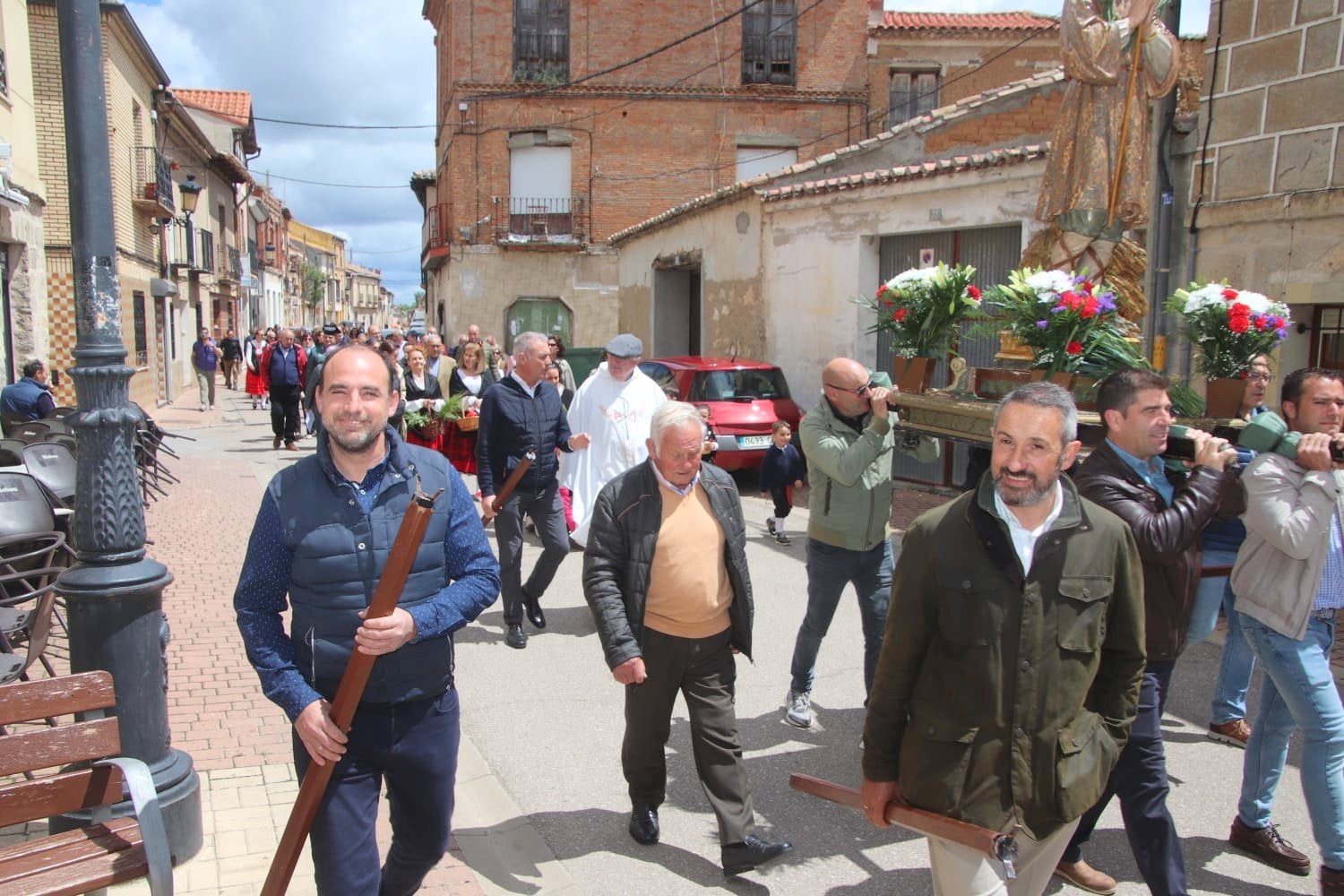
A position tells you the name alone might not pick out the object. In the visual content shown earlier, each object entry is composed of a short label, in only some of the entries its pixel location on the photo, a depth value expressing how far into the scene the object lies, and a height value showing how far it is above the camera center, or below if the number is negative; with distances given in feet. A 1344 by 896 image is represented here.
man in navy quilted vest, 8.88 -2.65
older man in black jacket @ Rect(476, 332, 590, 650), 21.33 -3.08
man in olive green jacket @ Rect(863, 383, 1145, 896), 8.28 -2.56
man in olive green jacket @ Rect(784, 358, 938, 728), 15.11 -2.72
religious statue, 20.79 +4.22
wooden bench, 8.70 -4.37
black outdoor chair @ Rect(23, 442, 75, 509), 22.61 -3.74
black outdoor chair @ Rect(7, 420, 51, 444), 28.91 -3.80
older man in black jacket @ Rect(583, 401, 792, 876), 12.30 -3.38
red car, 38.04 -3.05
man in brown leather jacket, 10.50 -2.06
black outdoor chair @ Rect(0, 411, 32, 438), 29.66 -3.75
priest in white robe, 22.58 -2.16
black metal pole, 12.07 -2.45
